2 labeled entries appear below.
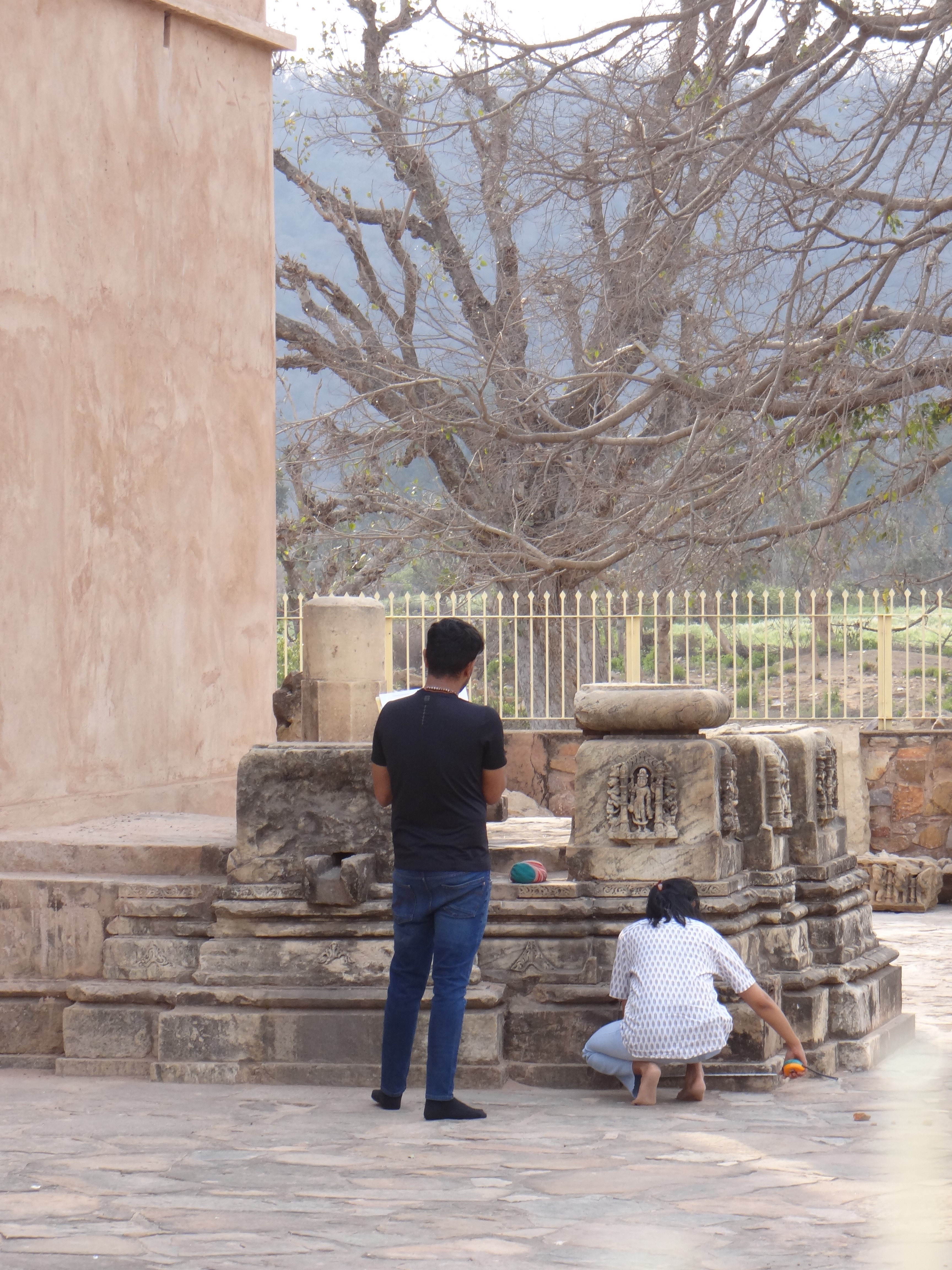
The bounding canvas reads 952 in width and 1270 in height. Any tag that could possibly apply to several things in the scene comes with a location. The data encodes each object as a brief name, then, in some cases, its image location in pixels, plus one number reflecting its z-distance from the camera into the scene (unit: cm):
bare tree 1723
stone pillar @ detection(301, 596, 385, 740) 1689
